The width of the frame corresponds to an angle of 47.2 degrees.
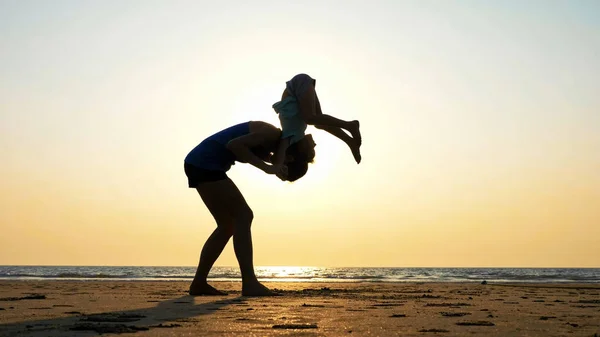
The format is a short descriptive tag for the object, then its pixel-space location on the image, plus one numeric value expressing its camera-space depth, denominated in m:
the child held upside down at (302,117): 6.52
